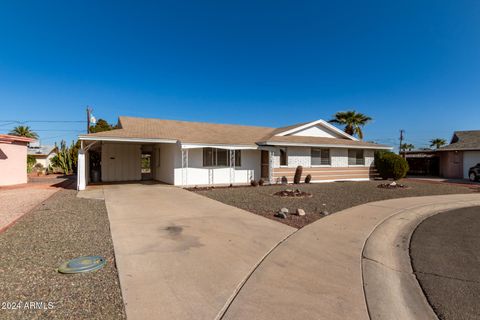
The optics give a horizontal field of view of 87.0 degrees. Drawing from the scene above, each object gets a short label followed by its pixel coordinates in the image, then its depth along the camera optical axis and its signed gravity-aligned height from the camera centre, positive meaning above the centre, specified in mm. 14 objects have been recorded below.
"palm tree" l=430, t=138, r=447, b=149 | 59500 +3837
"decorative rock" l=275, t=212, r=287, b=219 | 7270 -1638
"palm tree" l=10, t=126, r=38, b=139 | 47800 +5478
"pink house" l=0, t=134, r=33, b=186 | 15492 +54
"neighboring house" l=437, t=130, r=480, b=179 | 23266 +295
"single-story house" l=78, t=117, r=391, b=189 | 14992 +427
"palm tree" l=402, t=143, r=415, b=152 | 74281 +3608
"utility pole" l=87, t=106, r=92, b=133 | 26717 +4678
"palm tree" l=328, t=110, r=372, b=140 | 29412 +4406
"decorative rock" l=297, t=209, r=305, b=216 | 7576 -1612
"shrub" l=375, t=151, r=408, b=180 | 19047 -568
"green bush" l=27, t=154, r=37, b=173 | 26775 -360
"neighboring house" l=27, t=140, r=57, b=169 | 40819 +1467
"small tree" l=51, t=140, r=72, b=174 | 27219 +178
